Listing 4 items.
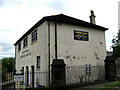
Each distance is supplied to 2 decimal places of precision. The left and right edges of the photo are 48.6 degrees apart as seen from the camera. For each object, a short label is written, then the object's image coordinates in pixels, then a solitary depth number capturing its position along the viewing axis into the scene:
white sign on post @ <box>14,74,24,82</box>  8.54
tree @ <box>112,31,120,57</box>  16.77
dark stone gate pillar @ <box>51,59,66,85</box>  9.58
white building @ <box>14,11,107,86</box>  12.42
